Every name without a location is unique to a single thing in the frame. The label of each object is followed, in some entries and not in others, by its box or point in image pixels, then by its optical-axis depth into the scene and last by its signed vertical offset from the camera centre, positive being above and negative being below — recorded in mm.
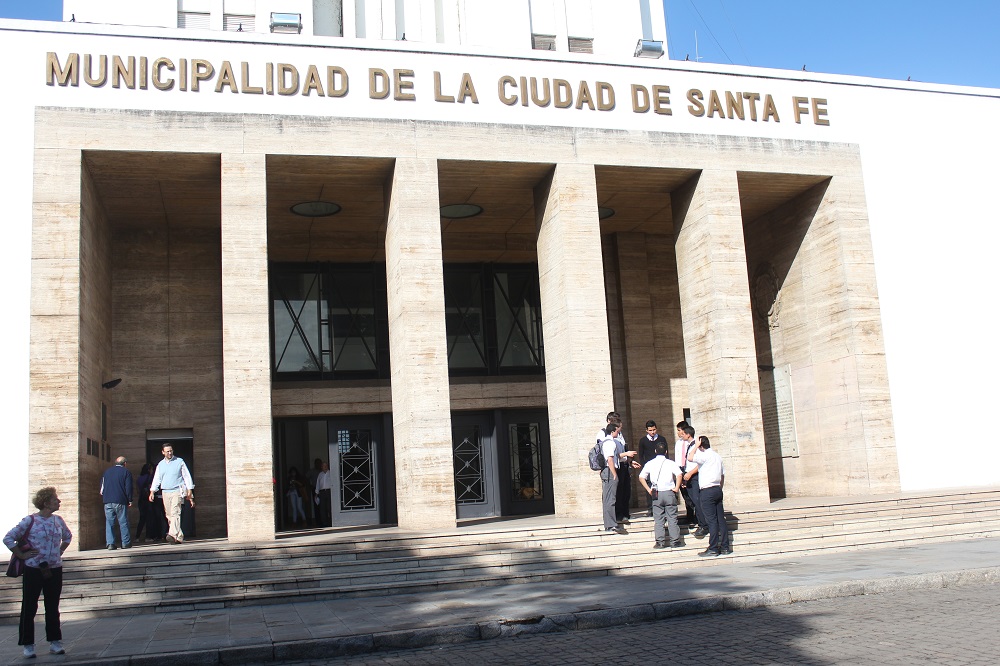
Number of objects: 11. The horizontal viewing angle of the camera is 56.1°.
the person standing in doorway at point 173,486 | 14984 +16
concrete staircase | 11773 -1230
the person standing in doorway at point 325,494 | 20031 -348
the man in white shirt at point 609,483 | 13961 -333
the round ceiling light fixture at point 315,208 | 18828 +5410
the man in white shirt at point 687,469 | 13555 -195
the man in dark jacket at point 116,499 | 14180 -135
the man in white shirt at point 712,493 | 12852 -523
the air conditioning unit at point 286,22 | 19219 +9380
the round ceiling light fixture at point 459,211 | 19688 +5427
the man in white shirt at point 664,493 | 13406 -520
